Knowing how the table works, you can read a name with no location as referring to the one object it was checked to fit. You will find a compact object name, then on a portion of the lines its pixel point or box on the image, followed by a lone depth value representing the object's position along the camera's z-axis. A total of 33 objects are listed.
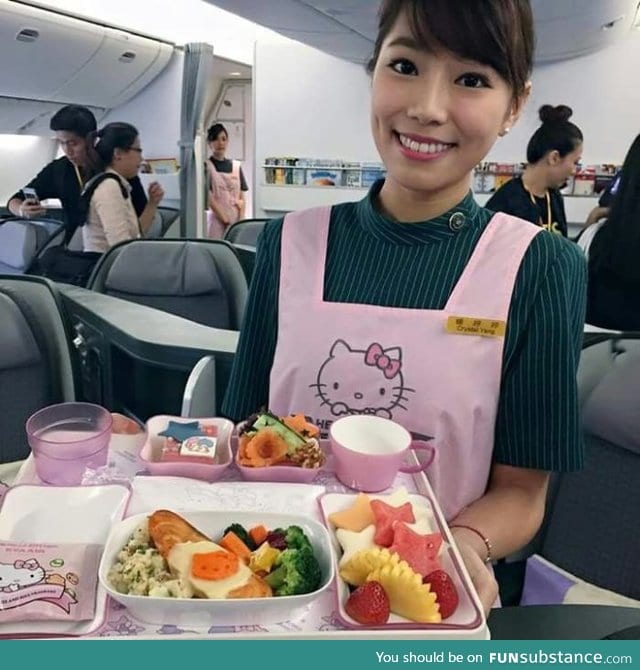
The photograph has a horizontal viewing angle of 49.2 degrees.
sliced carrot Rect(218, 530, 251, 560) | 0.62
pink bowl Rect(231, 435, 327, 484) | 0.76
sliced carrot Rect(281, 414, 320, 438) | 0.80
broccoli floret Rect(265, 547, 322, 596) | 0.58
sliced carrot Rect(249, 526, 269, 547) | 0.65
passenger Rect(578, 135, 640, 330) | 1.88
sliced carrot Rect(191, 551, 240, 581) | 0.58
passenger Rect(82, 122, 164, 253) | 3.15
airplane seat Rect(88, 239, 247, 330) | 2.63
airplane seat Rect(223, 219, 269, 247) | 3.84
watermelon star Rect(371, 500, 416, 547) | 0.65
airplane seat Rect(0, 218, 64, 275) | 5.17
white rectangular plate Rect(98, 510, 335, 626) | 0.54
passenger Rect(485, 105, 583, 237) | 2.64
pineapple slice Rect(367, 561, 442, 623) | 0.56
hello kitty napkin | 0.56
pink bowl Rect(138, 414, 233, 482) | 0.77
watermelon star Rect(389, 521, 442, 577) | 0.62
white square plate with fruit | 0.56
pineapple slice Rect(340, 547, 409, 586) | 0.60
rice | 0.56
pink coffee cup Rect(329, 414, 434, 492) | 0.75
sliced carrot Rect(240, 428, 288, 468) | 0.77
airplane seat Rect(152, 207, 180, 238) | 5.71
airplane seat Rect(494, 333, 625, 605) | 1.35
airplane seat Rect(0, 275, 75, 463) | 1.60
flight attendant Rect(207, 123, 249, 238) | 6.22
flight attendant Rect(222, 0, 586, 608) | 0.80
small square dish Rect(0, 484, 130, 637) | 0.67
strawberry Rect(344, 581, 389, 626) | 0.55
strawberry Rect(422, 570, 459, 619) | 0.57
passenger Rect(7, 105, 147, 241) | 3.46
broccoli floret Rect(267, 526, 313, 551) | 0.63
